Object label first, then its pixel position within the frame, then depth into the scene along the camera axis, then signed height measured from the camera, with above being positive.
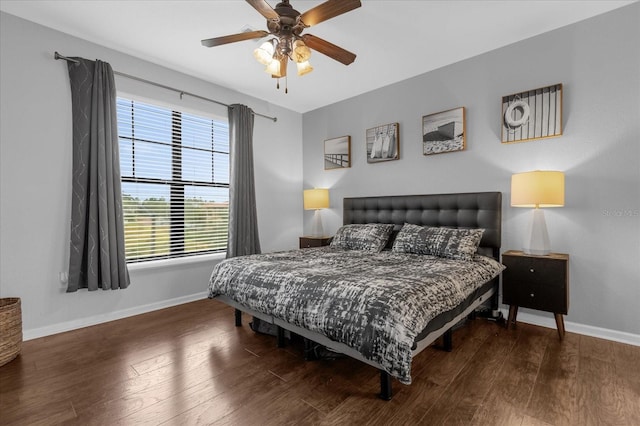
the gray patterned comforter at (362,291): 1.55 -0.54
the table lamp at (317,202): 4.38 +0.08
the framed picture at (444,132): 3.27 +0.85
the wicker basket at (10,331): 2.13 -0.90
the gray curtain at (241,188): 3.91 +0.26
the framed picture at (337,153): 4.35 +0.81
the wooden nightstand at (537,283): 2.41 -0.64
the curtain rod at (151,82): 2.69 +1.37
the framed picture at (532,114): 2.69 +0.86
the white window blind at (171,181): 3.23 +0.32
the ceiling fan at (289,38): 1.92 +1.23
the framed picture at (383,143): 3.81 +0.84
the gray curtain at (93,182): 2.75 +0.25
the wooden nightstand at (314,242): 4.18 -0.48
